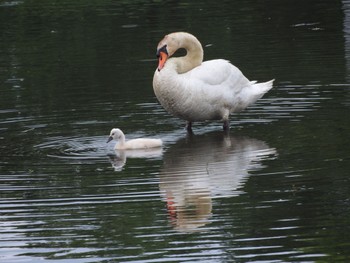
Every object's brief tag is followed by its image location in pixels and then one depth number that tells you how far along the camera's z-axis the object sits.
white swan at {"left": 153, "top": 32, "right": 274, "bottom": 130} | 15.23
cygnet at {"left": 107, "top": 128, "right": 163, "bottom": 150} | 14.20
